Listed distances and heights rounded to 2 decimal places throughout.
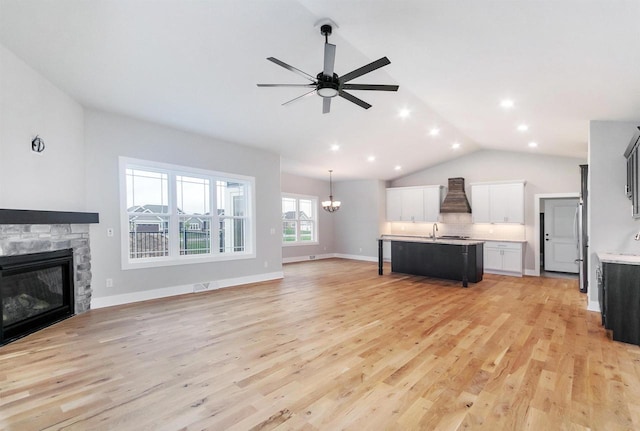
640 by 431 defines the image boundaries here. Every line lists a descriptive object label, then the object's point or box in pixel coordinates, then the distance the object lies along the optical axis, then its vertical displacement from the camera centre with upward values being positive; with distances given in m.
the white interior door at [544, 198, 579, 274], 7.82 -0.62
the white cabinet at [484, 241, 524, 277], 7.46 -1.11
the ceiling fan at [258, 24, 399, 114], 2.74 +1.28
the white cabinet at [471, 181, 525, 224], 7.62 +0.24
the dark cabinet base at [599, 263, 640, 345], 3.30 -0.96
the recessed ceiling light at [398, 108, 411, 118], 5.52 +1.79
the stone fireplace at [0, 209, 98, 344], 3.40 -0.27
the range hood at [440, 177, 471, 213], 8.35 +0.34
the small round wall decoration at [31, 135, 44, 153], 3.69 +0.86
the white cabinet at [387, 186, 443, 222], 9.08 +0.29
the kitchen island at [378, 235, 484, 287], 6.35 -0.98
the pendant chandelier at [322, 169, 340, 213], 9.24 +0.26
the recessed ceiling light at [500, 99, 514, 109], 4.35 +1.54
